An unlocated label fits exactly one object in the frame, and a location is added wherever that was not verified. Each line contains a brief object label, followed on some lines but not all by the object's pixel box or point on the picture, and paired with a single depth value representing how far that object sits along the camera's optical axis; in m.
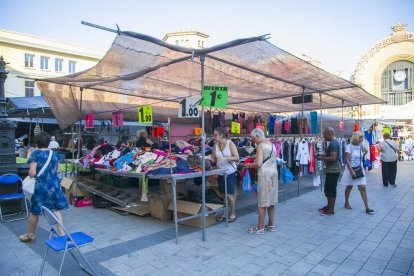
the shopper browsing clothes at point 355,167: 5.89
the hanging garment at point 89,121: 8.77
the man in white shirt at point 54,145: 11.64
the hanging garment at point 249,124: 10.10
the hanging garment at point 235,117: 10.18
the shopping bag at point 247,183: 5.53
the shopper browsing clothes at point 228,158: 5.39
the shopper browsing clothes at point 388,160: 8.89
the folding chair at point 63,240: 2.97
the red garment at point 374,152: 11.43
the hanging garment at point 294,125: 10.06
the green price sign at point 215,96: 4.69
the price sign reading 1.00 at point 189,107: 4.84
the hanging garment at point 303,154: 7.66
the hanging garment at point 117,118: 8.80
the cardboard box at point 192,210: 5.08
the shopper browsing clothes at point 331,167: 5.72
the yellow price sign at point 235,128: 7.59
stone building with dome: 26.72
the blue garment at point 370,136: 12.01
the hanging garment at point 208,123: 9.29
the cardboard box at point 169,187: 5.99
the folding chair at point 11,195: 5.56
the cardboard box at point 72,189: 7.09
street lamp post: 5.92
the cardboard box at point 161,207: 5.55
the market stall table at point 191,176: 4.52
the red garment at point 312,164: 7.82
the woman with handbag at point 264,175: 4.67
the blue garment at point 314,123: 10.25
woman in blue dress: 4.17
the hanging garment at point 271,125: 10.71
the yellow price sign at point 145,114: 7.33
